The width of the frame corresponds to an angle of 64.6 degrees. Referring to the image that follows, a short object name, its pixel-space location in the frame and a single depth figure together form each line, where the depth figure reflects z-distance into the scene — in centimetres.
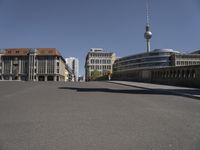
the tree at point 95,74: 8256
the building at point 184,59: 7976
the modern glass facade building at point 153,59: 8117
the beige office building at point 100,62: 9610
